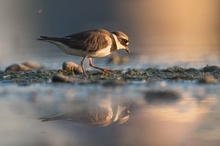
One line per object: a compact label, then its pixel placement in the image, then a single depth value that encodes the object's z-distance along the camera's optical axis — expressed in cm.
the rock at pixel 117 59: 1507
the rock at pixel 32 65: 1367
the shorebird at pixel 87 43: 1185
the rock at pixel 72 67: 1247
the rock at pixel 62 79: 1048
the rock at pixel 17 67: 1304
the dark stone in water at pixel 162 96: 852
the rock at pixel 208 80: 1011
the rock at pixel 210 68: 1218
